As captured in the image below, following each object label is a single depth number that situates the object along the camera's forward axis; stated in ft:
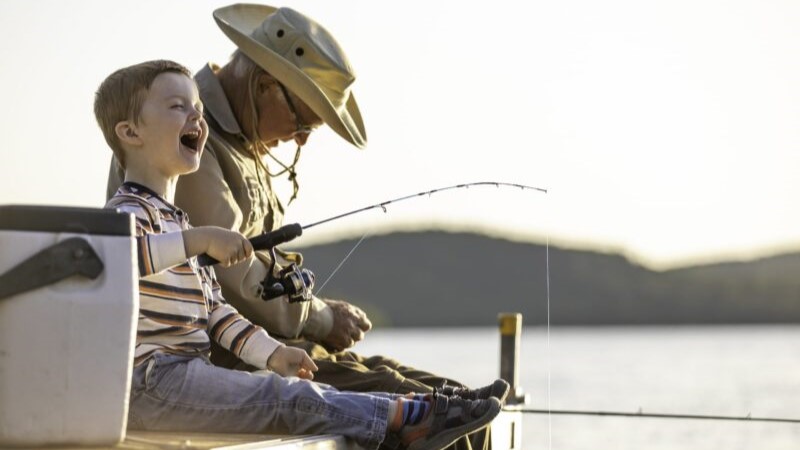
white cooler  21.99
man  30.92
